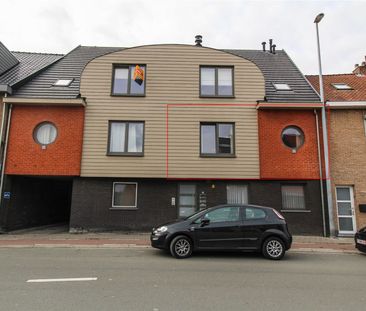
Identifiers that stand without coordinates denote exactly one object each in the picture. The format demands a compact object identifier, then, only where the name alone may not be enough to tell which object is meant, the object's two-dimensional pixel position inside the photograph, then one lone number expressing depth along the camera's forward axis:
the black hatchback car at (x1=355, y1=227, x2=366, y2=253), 9.30
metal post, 12.46
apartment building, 12.77
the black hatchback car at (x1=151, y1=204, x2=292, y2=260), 8.35
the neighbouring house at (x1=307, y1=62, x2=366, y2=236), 12.78
